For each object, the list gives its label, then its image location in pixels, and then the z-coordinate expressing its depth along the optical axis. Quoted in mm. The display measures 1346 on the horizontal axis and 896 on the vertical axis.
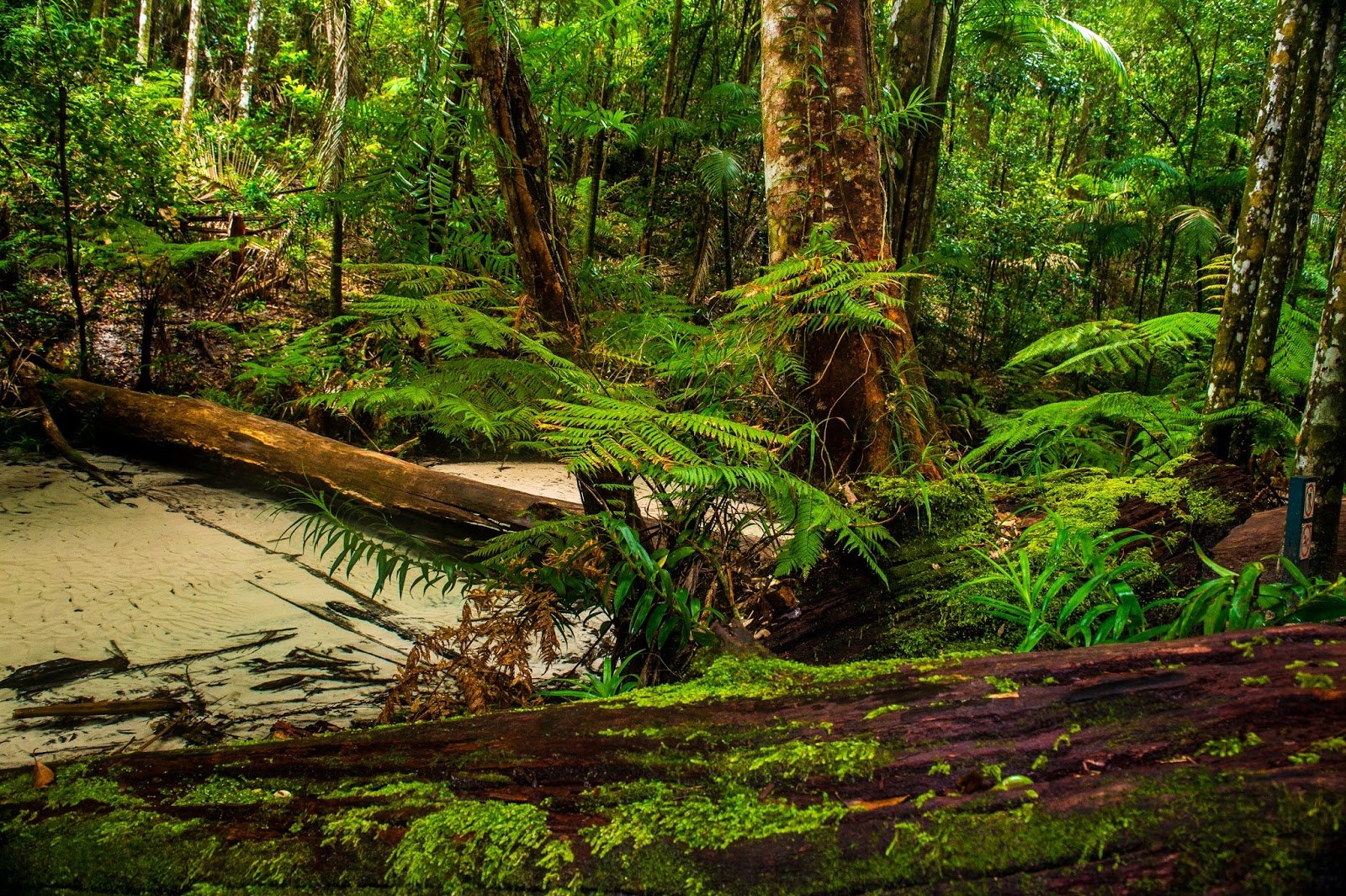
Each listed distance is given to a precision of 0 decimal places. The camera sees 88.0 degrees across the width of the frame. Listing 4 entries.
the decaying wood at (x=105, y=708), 2205
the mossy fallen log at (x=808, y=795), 857
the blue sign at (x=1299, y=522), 1958
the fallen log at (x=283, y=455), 4086
